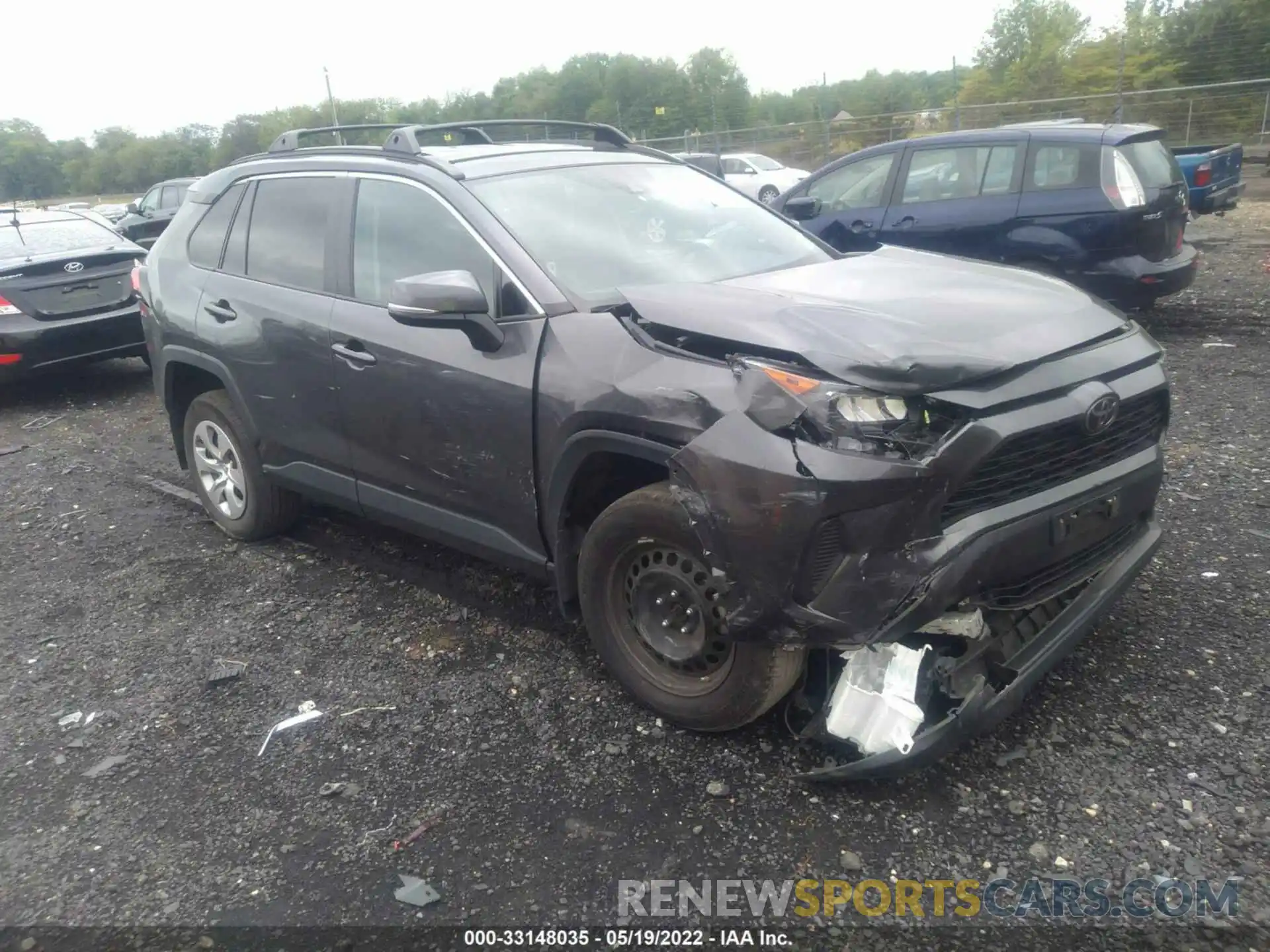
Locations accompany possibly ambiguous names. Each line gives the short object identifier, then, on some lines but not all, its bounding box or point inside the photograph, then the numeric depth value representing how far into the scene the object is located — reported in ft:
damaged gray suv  8.36
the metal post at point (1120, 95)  75.08
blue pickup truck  40.40
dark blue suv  23.93
